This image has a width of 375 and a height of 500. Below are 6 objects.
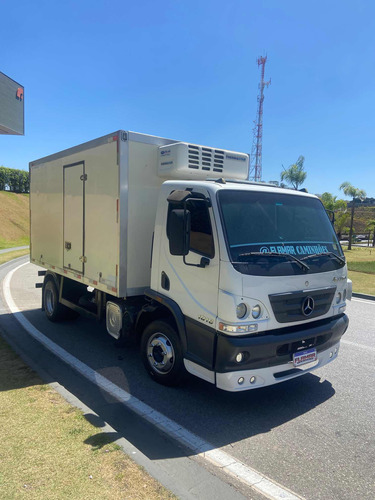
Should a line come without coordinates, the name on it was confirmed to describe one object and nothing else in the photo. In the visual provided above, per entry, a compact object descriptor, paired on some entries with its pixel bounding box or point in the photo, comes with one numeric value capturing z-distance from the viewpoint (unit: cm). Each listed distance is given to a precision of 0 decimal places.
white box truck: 365
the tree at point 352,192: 4038
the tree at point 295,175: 4085
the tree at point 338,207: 2789
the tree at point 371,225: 3388
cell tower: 5303
